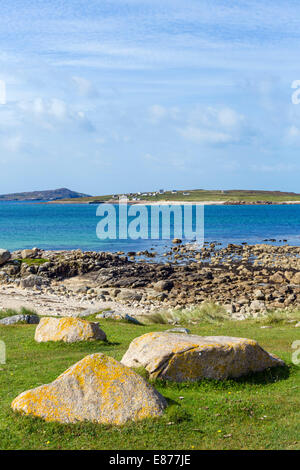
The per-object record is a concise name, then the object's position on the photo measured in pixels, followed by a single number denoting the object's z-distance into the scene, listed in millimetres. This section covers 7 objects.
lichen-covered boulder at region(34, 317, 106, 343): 17125
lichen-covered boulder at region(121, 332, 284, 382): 11891
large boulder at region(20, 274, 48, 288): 40469
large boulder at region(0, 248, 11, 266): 48188
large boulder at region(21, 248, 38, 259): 54138
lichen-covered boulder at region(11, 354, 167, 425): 9422
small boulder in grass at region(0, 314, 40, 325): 21750
